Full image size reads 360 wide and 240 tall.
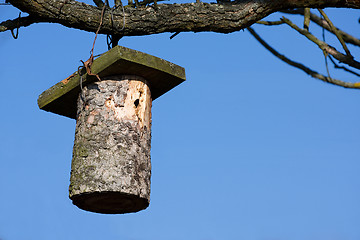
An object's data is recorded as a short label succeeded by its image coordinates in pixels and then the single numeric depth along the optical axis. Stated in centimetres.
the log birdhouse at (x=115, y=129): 619
